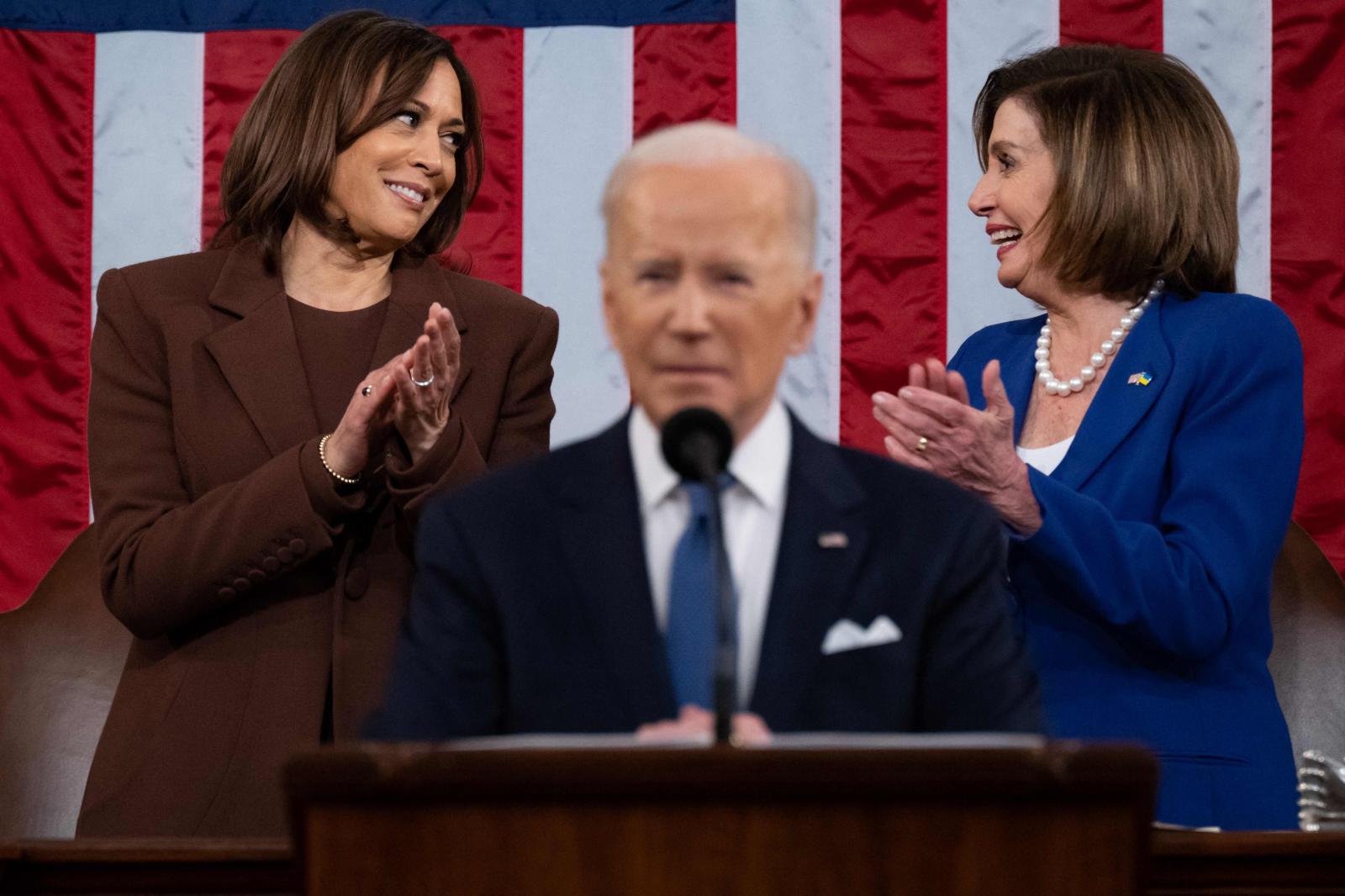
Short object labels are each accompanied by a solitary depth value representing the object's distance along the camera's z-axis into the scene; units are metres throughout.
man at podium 7.12
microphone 7.00
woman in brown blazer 7.68
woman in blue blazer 7.61
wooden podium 6.94
